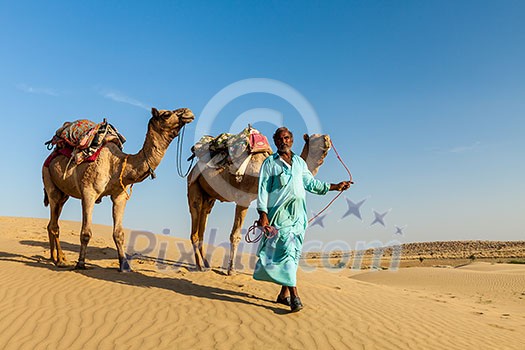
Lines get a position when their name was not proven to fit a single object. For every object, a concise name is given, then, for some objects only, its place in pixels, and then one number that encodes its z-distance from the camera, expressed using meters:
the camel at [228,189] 8.34
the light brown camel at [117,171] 8.36
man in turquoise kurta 5.61
